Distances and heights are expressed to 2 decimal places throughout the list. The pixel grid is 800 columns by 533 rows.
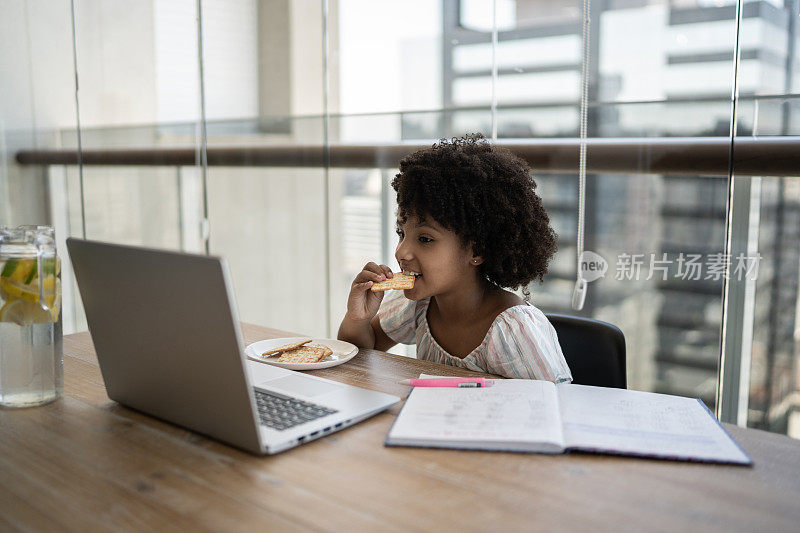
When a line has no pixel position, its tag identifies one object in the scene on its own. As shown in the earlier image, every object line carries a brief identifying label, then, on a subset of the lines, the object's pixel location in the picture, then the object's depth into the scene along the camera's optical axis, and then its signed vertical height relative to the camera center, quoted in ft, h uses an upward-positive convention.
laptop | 2.81 -0.78
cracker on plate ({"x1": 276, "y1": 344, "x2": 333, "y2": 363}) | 4.45 -1.13
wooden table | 2.43 -1.16
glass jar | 3.51 -0.68
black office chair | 4.65 -1.15
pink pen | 3.79 -1.10
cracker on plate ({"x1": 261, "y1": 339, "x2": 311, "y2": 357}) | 4.62 -1.12
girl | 4.96 -0.53
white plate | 4.31 -1.14
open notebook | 2.98 -1.11
